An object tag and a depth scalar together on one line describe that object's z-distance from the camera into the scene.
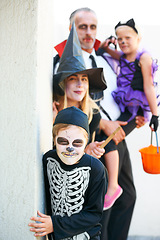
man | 2.66
